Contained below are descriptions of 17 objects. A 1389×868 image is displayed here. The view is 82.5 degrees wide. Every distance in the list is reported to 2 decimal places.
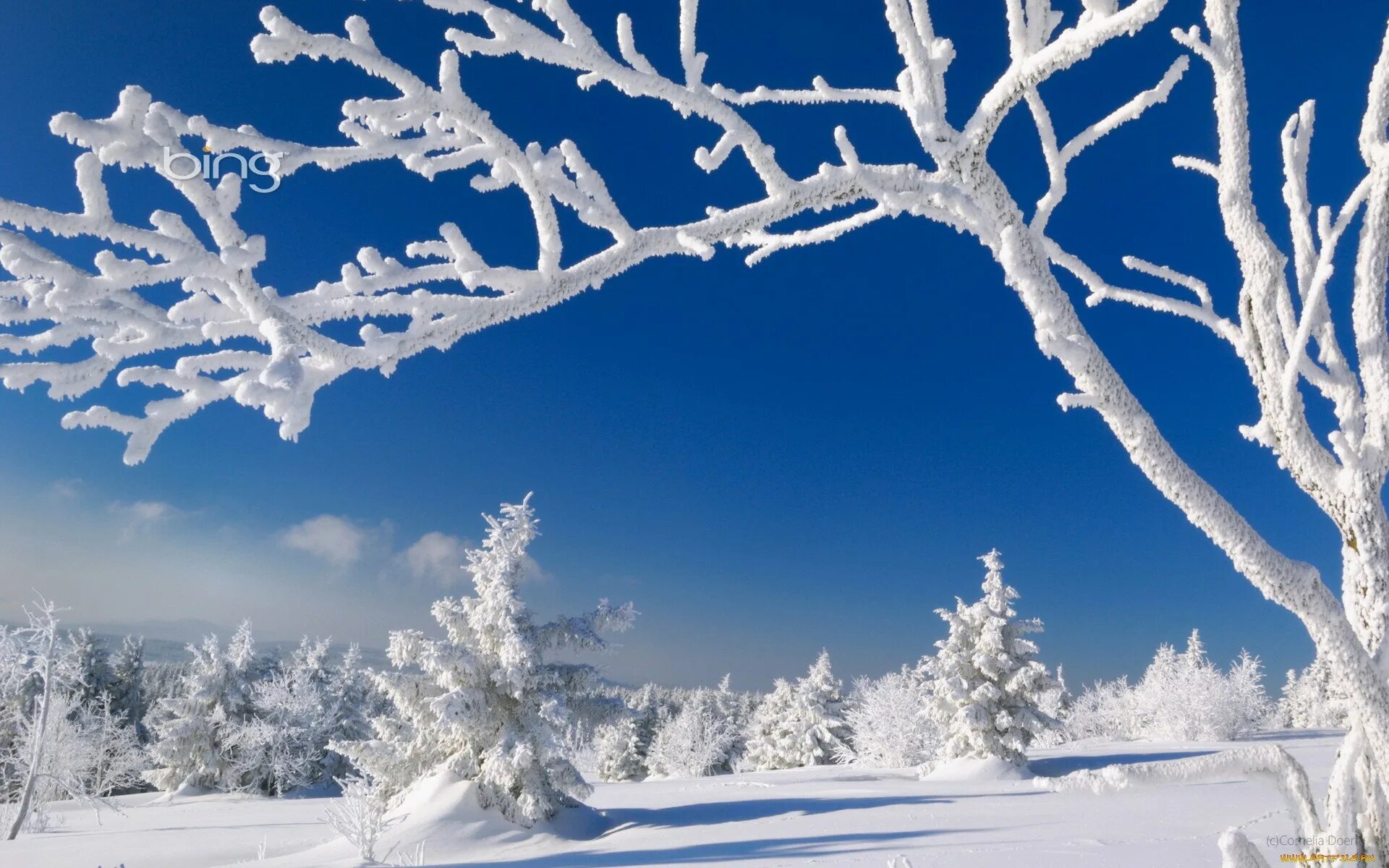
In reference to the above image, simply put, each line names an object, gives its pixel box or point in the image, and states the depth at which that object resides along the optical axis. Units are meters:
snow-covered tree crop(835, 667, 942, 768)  34.19
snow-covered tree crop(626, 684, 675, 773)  57.66
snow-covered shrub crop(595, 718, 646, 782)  47.81
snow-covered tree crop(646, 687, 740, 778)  45.12
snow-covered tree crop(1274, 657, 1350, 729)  54.72
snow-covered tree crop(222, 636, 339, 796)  32.53
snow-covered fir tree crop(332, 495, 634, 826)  16.27
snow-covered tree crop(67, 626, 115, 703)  39.94
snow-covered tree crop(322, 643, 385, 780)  37.16
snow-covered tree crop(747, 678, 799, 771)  37.97
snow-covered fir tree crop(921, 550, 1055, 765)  22.95
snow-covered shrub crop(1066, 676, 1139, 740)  55.53
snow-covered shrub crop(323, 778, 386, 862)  13.43
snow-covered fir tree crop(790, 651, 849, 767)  36.94
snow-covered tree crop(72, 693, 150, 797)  26.34
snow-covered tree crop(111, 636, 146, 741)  42.88
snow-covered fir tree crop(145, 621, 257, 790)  32.72
